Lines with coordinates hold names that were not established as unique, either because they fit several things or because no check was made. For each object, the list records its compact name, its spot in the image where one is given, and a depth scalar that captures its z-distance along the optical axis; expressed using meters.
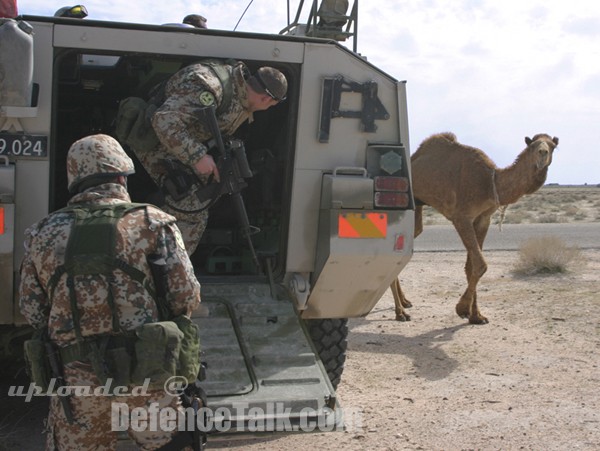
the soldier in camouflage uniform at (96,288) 3.42
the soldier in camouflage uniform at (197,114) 5.02
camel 9.32
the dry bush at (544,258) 12.17
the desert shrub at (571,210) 36.39
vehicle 4.80
